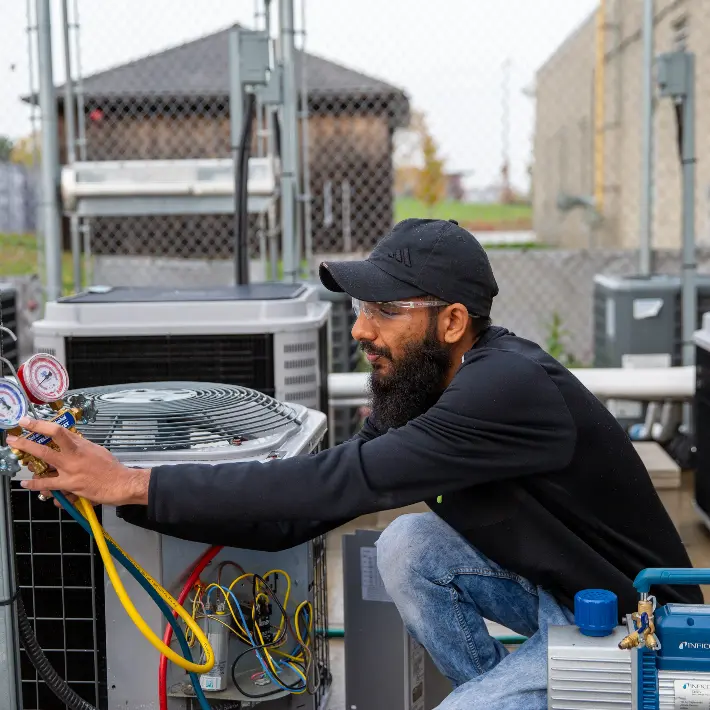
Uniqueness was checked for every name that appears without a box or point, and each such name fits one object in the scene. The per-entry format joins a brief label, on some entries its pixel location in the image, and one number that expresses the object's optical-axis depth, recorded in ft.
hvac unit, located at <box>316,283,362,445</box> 17.81
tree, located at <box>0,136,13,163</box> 36.70
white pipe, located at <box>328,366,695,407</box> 16.35
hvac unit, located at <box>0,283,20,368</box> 14.56
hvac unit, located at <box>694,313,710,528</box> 13.78
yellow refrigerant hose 6.56
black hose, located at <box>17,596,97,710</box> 6.72
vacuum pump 5.94
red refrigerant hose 7.06
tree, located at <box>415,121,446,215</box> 41.64
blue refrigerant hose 6.61
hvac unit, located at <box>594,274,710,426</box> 17.74
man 6.64
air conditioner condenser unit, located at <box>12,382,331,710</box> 7.14
